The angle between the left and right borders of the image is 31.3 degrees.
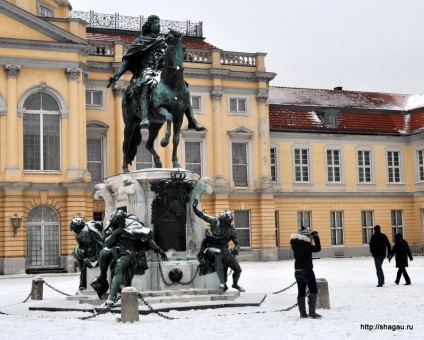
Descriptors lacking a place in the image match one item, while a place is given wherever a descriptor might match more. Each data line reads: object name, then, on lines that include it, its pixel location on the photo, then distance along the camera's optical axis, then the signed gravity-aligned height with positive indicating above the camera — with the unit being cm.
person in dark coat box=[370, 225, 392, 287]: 2078 -87
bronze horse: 1548 +245
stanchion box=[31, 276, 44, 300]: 1806 -155
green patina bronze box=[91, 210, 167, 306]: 1353 -47
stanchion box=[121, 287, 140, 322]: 1234 -134
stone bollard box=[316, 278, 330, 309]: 1446 -147
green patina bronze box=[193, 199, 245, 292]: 1511 -52
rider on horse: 1603 +345
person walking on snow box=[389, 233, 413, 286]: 2128 -112
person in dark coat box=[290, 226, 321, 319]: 1261 -87
